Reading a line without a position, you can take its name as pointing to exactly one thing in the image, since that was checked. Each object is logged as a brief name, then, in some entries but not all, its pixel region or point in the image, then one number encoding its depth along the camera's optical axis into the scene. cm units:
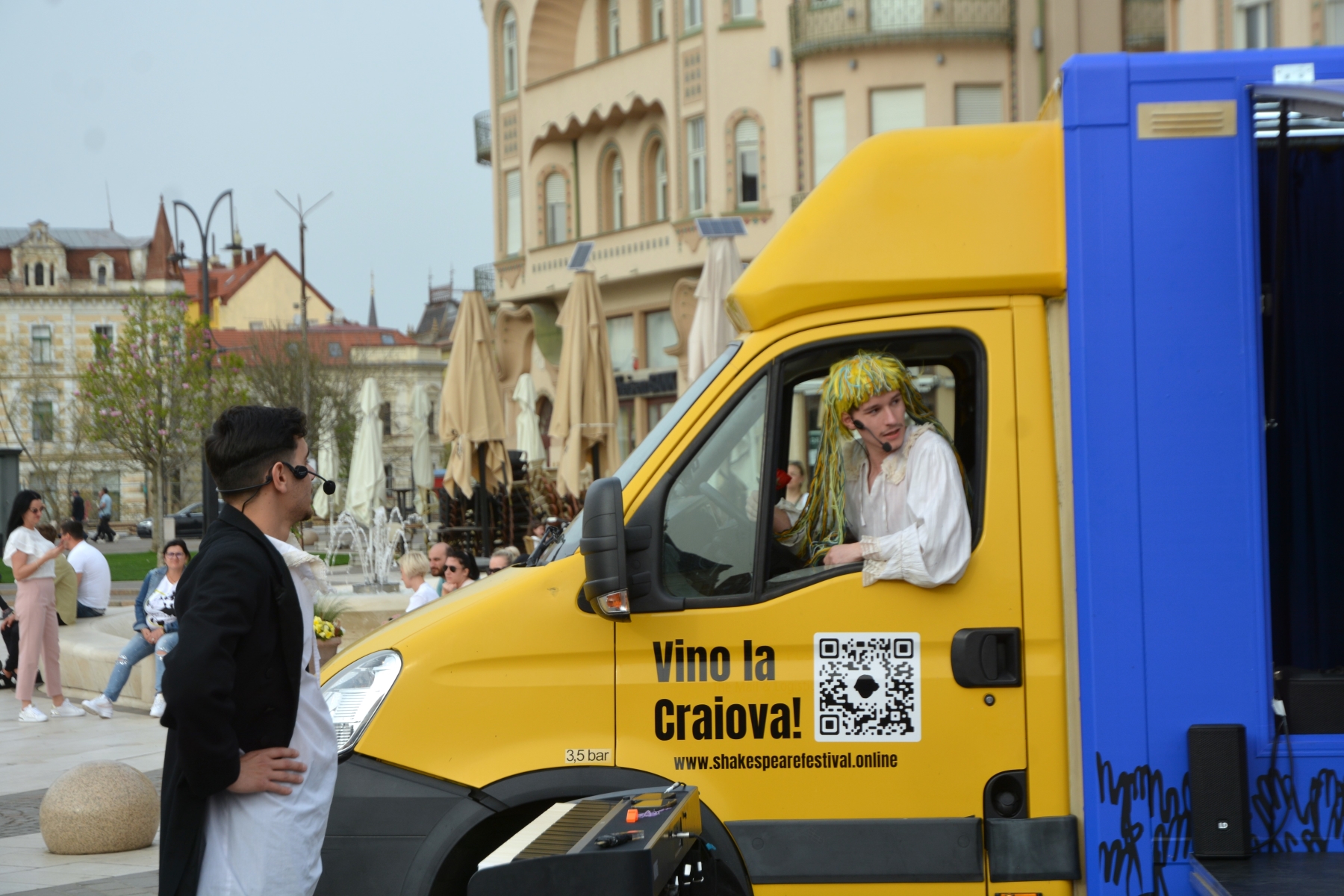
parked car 5138
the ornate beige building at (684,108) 3145
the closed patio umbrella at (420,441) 2839
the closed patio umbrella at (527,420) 2594
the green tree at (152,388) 4141
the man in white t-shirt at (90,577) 1636
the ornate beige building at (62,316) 6769
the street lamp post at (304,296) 4394
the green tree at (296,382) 5228
